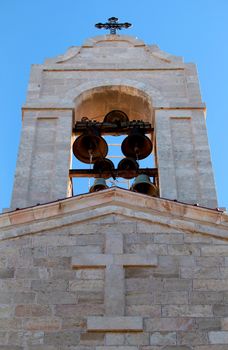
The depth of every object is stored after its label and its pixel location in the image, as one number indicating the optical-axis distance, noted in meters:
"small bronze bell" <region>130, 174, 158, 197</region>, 10.55
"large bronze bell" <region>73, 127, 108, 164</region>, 11.89
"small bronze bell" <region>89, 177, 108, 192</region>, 10.59
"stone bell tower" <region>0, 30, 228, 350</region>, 7.13
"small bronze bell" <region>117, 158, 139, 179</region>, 11.34
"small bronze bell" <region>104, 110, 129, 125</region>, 12.90
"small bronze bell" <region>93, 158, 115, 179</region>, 11.34
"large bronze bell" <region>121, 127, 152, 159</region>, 11.96
